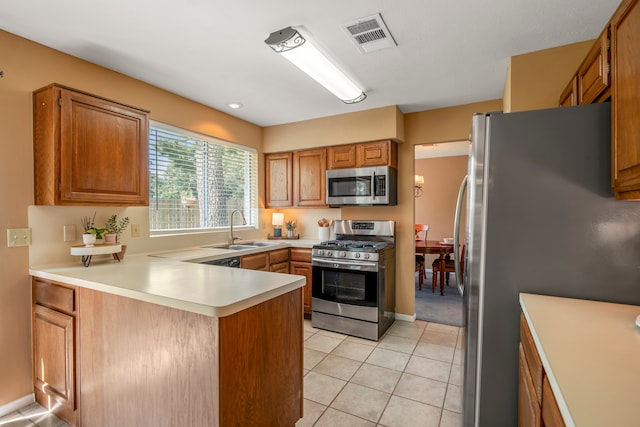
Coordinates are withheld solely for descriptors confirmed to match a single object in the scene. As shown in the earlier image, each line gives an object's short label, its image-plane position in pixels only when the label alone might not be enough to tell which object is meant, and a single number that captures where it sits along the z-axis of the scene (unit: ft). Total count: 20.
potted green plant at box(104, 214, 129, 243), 7.93
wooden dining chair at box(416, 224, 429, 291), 16.06
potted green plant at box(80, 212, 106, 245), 7.14
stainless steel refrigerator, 4.34
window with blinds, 9.91
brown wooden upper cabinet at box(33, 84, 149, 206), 6.51
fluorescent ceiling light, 6.45
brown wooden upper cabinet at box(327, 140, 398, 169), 11.50
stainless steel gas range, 10.39
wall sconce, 18.10
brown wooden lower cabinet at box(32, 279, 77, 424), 5.90
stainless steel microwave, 11.37
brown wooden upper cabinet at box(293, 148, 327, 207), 12.80
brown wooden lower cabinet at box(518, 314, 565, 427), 2.79
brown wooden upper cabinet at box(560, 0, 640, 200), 3.44
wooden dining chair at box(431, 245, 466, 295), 15.65
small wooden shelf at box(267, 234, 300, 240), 14.10
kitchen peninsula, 4.11
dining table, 15.31
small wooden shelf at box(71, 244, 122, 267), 6.84
